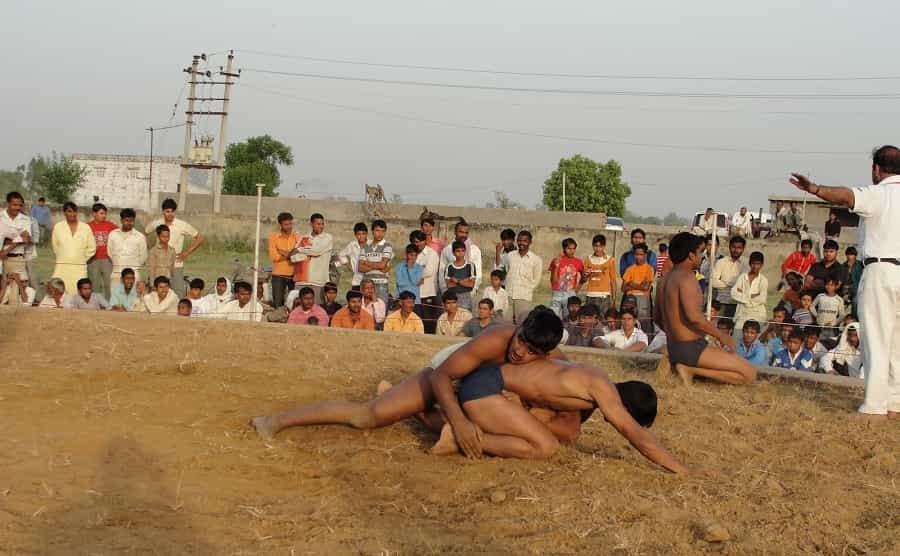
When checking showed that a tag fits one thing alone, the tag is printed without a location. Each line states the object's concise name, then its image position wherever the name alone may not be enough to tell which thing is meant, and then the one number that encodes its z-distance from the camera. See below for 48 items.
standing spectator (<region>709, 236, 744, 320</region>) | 12.48
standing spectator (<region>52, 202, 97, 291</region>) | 11.91
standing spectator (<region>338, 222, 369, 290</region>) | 12.08
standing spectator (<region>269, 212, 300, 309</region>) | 12.14
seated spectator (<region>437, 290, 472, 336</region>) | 10.94
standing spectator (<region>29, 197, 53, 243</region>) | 16.91
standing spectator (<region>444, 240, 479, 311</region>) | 11.70
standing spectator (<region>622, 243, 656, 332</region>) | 12.20
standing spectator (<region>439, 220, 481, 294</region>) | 11.95
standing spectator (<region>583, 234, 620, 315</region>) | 12.30
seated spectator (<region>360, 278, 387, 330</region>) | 11.23
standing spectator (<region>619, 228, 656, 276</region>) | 12.34
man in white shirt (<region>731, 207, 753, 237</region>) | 29.88
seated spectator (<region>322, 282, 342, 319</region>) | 11.45
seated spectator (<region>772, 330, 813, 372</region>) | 10.32
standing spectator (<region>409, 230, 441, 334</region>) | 11.95
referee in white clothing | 6.91
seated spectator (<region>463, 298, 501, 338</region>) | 10.69
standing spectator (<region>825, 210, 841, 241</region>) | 14.64
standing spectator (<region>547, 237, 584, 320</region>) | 12.03
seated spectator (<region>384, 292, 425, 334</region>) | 10.83
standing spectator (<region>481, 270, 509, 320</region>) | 11.84
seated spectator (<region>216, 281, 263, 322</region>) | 11.34
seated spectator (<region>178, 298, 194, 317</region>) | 11.16
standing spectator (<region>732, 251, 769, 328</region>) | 11.83
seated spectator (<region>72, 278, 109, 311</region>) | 11.44
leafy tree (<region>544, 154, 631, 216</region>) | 54.19
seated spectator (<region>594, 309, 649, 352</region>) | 10.70
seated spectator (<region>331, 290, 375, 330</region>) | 10.73
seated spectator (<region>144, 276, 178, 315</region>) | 11.48
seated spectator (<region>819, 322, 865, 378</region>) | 10.03
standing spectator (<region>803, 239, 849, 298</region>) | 11.84
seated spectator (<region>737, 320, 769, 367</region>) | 10.38
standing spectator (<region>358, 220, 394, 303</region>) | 11.87
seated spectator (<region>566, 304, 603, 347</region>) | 10.84
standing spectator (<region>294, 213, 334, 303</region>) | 11.99
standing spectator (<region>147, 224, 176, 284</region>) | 12.04
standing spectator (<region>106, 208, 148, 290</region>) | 12.09
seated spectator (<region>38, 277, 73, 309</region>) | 11.39
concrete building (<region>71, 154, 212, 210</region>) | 69.62
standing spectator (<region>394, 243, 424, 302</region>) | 11.88
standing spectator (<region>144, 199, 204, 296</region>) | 12.20
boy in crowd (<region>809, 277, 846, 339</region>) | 11.20
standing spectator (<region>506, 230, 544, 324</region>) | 12.03
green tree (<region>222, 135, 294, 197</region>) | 57.56
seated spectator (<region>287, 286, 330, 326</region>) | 10.97
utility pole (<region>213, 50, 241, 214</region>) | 35.03
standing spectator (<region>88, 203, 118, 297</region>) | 12.23
